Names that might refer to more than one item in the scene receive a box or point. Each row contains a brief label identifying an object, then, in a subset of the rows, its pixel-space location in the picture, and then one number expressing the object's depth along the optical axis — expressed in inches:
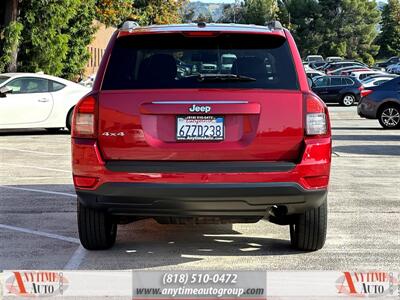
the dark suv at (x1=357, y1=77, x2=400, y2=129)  764.0
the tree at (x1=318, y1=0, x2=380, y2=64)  3518.7
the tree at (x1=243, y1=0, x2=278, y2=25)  4165.8
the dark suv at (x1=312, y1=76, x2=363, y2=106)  1289.4
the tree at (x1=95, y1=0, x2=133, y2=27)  1420.5
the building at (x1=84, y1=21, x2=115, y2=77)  2006.2
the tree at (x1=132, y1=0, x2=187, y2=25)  2586.1
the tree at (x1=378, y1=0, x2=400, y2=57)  3873.0
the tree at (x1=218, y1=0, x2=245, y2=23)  5703.7
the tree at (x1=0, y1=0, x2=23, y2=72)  965.8
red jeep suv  214.5
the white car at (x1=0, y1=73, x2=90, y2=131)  636.7
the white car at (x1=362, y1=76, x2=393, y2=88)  1323.3
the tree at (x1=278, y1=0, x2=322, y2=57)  3560.5
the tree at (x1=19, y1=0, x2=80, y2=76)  1000.2
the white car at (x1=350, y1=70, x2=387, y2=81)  1597.6
